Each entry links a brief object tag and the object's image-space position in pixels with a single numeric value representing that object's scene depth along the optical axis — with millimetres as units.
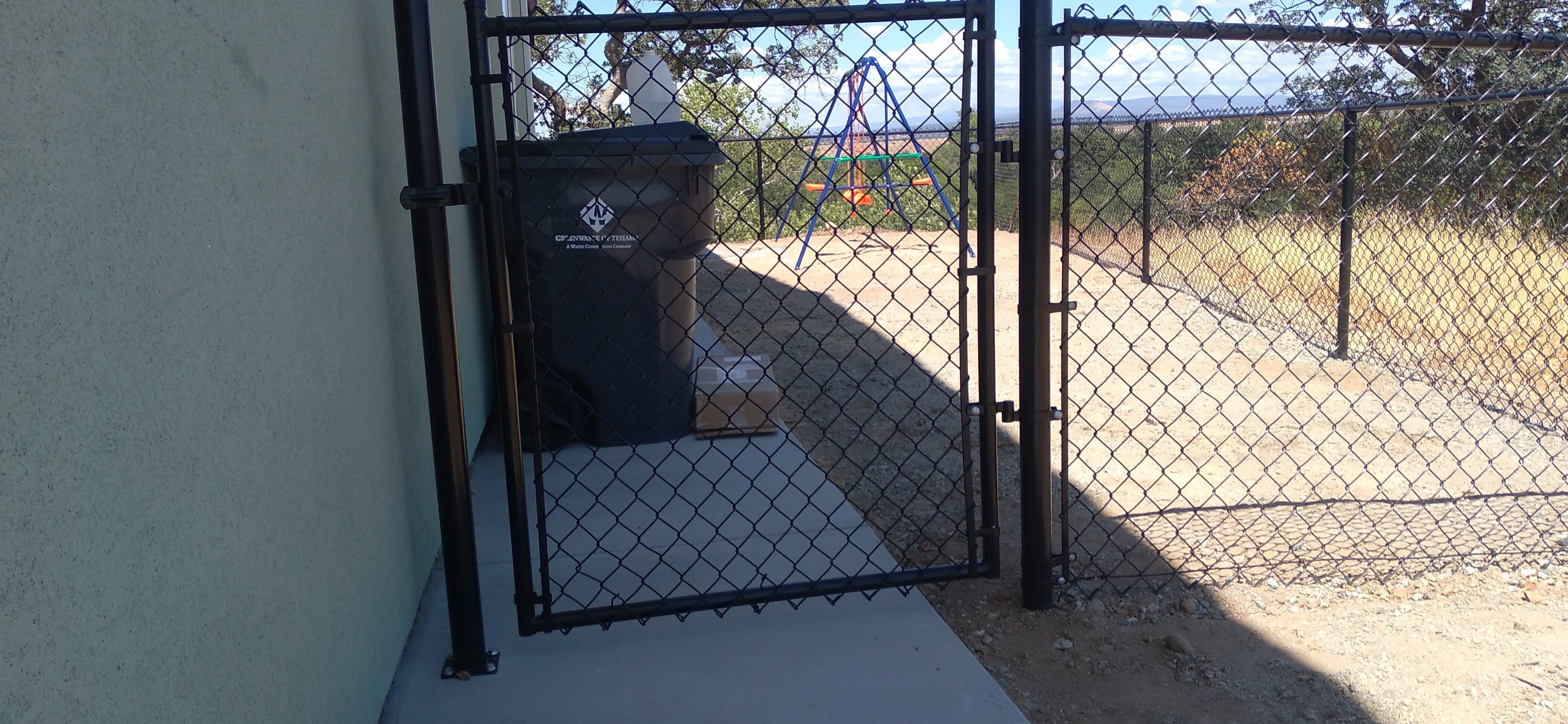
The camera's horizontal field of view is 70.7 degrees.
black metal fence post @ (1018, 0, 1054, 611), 2621
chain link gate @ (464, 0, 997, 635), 2553
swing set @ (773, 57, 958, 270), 10969
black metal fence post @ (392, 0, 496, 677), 2299
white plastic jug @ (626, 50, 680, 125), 4434
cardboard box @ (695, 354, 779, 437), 4422
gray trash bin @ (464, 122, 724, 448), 4020
